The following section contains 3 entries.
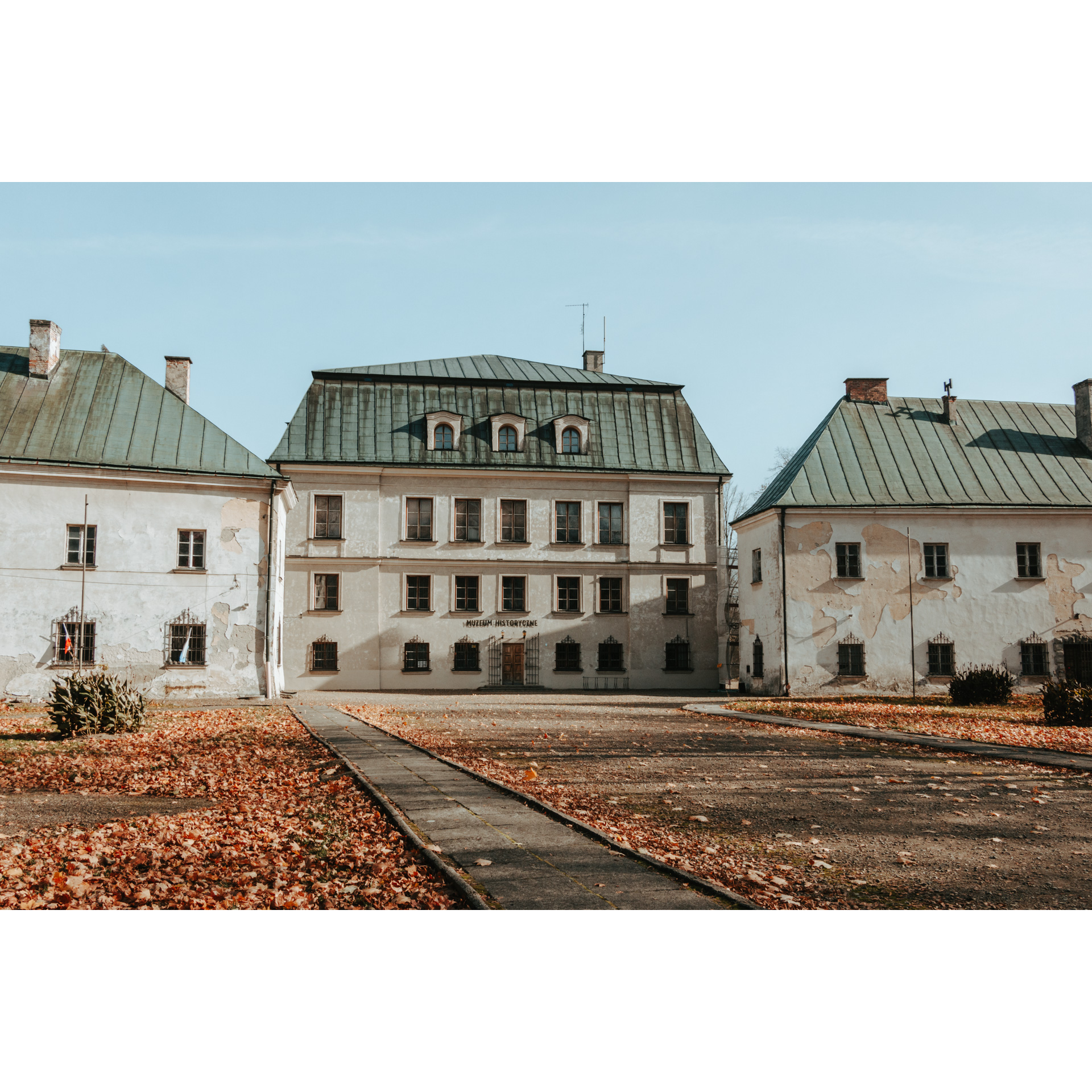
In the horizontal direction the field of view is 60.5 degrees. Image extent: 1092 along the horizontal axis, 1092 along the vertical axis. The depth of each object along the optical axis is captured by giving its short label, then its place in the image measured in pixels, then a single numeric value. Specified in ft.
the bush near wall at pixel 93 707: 49.78
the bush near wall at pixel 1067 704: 58.44
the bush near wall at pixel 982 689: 78.28
